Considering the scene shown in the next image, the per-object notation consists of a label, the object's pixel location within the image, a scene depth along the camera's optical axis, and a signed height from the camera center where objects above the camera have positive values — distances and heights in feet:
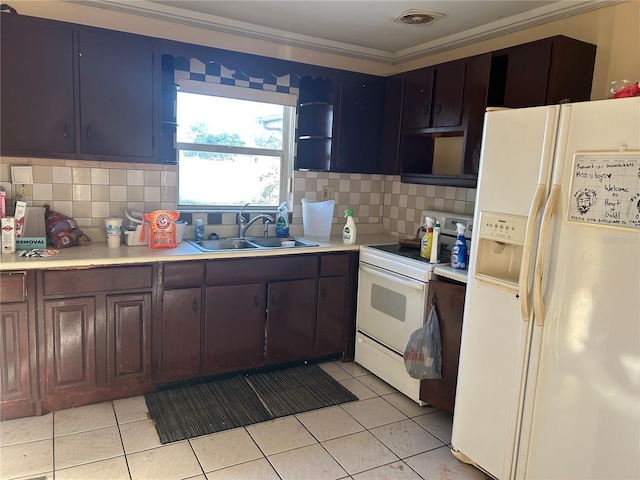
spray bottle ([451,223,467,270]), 8.36 -1.19
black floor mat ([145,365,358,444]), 8.14 -4.32
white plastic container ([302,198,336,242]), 11.46 -1.03
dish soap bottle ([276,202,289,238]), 11.45 -1.15
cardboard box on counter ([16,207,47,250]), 8.89 -1.19
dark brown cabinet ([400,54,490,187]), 9.28 +1.29
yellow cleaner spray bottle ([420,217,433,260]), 9.33 -1.17
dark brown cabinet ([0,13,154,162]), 8.09 +1.29
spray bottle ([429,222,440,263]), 8.89 -1.21
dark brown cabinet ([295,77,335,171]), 11.52 +1.24
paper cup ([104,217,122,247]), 9.06 -1.24
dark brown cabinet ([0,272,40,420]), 7.57 -3.05
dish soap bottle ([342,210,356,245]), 10.80 -1.20
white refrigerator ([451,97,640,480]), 5.22 -1.35
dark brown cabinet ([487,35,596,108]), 8.01 +2.04
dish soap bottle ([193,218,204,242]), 10.52 -1.35
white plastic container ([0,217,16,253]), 8.05 -1.26
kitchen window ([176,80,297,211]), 10.69 +0.61
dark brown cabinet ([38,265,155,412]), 7.95 -2.96
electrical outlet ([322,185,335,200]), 12.29 -0.39
